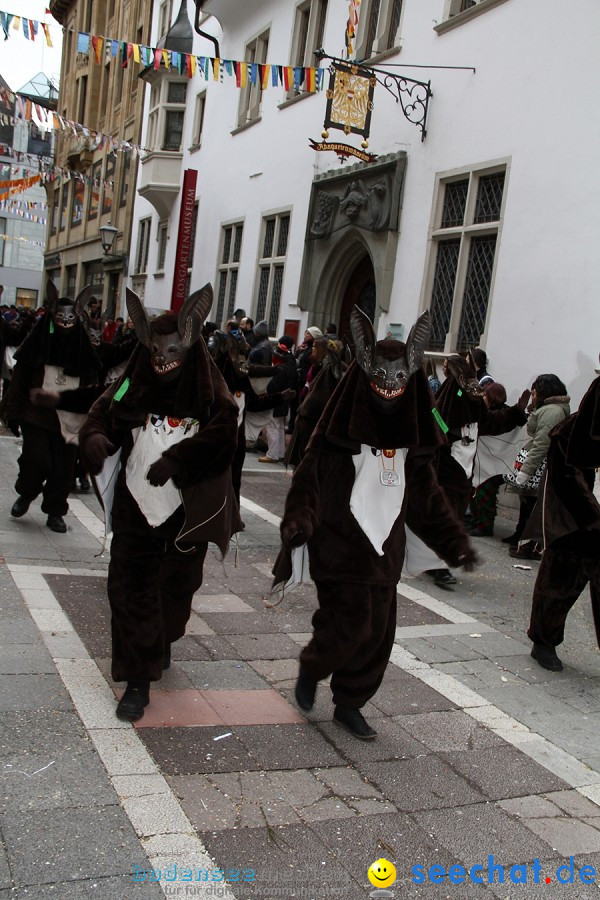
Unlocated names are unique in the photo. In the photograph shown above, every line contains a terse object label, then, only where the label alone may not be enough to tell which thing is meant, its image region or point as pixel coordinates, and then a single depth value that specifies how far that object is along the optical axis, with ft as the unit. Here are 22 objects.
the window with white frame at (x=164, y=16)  86.37
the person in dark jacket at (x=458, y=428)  24.20
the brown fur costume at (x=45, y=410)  24.99
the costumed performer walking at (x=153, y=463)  13.30
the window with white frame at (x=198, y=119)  76.89
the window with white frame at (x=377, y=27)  46.93
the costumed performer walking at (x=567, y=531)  16.92
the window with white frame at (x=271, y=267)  58.85
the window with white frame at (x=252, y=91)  64.17
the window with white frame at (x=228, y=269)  67.21
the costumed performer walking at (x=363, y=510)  13.12
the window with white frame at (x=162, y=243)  83.87
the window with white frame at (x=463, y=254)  38.86
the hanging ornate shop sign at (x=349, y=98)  41.81
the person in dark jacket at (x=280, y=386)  36.53
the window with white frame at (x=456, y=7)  41.31
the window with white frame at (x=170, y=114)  81.76
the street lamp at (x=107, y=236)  86.75
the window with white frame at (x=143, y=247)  89.61
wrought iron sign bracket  41.57
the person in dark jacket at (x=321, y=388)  22.99
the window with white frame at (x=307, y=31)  55.62
